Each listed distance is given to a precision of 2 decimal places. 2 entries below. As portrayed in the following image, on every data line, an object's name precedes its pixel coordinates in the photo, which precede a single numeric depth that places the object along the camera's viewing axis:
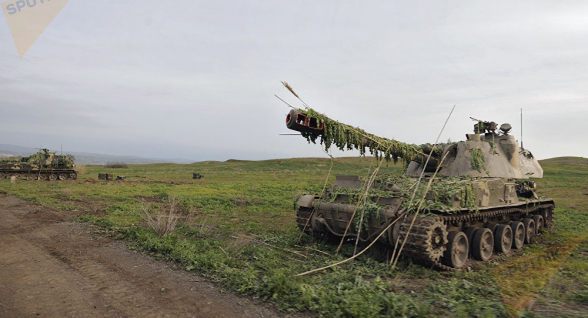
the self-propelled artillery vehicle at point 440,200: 6.73
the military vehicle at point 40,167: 30.31
